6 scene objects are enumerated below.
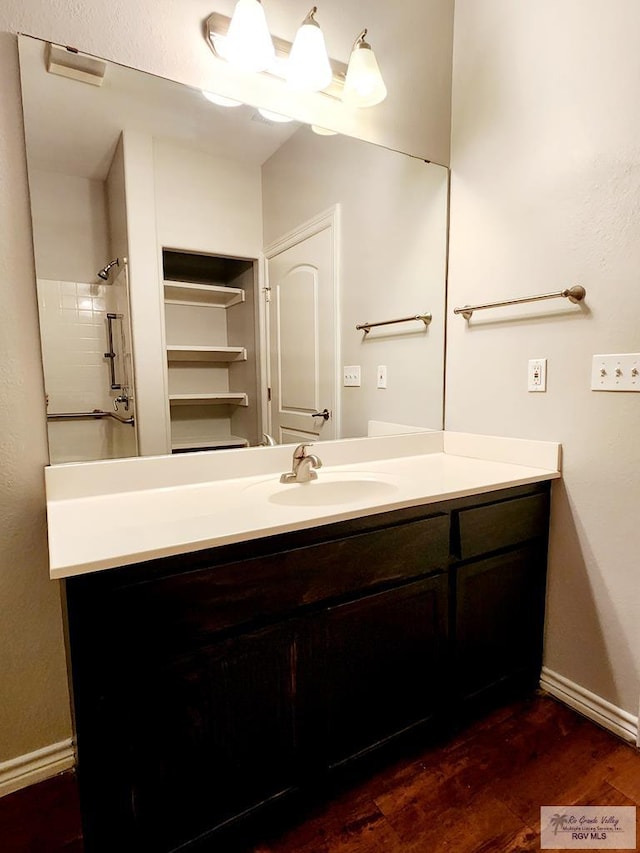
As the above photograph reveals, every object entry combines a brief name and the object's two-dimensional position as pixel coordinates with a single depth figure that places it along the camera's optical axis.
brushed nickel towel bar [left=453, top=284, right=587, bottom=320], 1.43
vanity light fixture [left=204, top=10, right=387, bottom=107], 1.32
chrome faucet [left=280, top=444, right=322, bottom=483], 1.48
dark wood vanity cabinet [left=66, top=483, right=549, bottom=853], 0.87
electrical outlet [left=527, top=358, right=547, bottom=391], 1.56
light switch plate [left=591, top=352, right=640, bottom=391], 1.32
